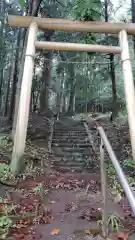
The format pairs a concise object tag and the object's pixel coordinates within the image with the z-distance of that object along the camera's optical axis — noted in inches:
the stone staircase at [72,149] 201.7
